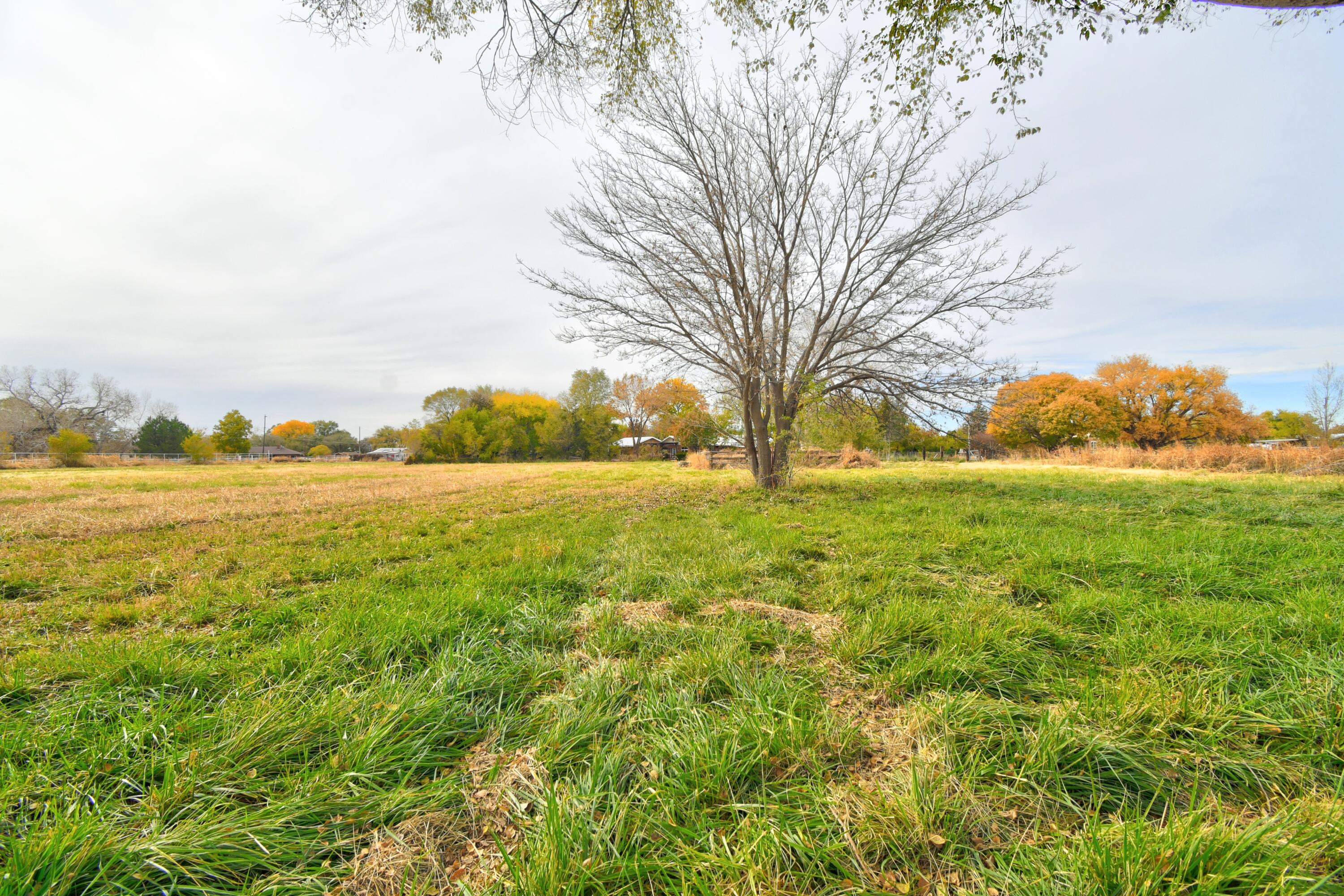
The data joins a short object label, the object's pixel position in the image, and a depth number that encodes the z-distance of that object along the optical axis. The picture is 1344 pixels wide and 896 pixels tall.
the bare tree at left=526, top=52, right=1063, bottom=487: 10.18
